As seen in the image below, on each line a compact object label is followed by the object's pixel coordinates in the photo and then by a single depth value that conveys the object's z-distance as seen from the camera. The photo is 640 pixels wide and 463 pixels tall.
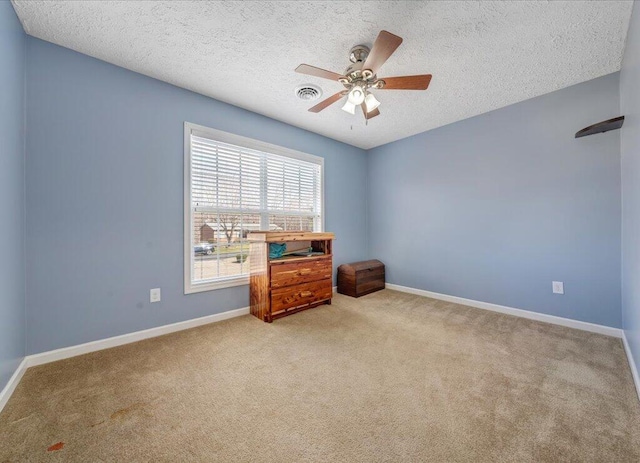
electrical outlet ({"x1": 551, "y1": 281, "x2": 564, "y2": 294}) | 2.67
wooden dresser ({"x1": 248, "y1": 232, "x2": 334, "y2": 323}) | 2.83
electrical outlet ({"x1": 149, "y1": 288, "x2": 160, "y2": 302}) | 2.41
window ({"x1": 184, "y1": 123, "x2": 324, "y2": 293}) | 2.71
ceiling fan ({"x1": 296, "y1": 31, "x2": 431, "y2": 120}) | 1.81
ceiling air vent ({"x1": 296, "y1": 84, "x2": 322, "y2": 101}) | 2.55
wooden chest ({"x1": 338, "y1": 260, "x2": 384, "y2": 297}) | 3.79
